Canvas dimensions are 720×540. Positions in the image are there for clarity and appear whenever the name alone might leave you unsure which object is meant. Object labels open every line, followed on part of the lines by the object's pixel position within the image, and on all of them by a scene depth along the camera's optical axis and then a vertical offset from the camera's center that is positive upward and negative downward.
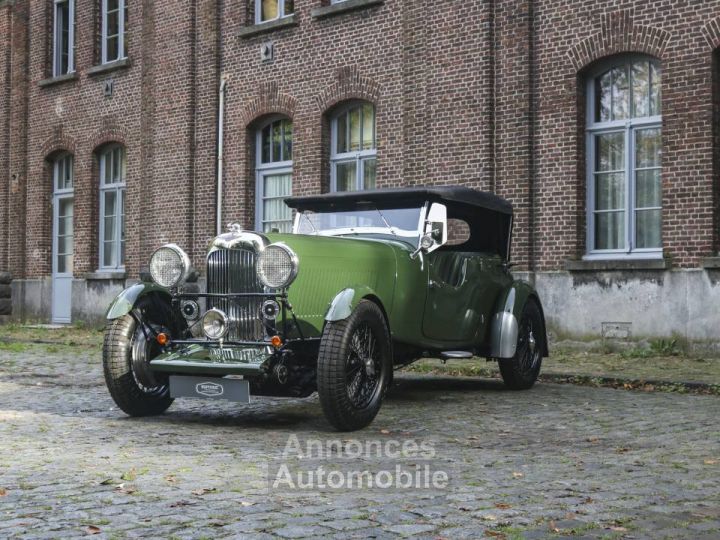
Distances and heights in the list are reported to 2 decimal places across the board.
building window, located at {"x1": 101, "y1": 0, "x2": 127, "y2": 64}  21.75 +5.15
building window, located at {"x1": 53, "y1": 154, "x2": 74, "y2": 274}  23.11 +1.43
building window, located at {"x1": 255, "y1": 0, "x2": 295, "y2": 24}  18.81 +4.83
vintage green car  7.48 -0.23
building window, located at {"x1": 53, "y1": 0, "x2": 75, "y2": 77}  23.39 +5.31
